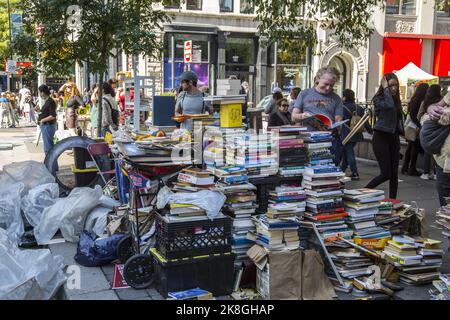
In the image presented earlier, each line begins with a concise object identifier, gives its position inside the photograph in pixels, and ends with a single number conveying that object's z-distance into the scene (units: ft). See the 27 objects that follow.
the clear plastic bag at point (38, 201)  19.73
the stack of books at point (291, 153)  15.65
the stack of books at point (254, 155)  15.31
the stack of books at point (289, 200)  14.49
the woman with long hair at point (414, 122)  32.91
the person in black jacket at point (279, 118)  31.94
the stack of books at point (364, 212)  15.67
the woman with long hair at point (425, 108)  25.90
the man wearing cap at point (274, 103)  32.78
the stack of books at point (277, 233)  14.07
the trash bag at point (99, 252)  16.30
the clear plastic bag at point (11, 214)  19.17
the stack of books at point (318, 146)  16.07
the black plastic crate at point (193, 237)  13.39
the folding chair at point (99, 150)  21.76
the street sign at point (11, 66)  77.87
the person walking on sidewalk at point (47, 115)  35.37
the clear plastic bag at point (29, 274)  11.35
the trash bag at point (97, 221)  18.43
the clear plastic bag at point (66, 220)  18.99
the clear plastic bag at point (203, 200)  13.73
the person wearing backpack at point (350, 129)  32.55
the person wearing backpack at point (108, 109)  33.78
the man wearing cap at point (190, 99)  24.56
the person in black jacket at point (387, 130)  21.57
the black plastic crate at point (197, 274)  13.44
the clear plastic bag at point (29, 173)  22.39
